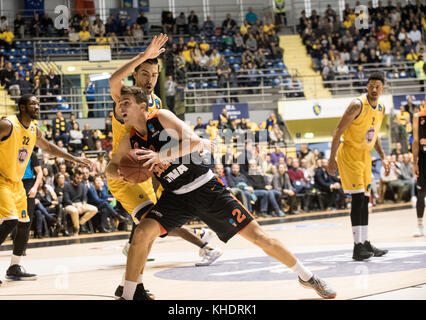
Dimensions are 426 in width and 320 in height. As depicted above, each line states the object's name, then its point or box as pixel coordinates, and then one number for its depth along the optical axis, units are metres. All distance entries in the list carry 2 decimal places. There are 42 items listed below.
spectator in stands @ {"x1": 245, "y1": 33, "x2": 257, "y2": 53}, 20.78
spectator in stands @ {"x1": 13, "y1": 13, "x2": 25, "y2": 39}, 18.92
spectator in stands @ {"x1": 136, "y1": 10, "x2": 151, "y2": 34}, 20.28
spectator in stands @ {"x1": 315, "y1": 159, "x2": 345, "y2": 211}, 14.73
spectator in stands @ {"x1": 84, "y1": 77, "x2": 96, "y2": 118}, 16.84
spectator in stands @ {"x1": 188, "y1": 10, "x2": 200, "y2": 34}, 21.16
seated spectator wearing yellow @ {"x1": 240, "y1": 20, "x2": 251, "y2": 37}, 21.36
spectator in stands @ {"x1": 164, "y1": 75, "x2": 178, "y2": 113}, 17.19
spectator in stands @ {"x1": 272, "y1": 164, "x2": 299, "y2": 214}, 14.11
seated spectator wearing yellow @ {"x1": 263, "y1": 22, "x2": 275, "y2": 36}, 21.42
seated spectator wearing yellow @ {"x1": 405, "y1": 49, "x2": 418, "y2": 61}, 20.42
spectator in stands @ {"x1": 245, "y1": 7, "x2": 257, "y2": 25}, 22.05
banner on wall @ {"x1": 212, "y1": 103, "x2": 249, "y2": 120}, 16.69
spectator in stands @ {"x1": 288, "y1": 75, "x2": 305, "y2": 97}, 18.97
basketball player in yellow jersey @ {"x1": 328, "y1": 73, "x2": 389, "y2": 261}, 6.31
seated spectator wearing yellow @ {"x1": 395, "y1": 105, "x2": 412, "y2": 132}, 17.78
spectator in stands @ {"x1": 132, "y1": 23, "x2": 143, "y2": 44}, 19.60
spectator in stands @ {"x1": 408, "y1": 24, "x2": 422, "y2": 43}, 21.33
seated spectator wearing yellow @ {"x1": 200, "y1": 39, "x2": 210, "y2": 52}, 20.11
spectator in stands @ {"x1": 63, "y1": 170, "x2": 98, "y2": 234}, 11.70
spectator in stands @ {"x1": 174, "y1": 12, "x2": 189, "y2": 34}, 20.96
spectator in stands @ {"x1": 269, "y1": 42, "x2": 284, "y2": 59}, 20.62
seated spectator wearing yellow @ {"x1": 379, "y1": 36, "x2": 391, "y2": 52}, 21.04
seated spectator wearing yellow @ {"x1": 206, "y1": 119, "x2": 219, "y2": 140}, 15.05
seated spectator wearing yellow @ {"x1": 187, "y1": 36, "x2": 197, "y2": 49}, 19.81
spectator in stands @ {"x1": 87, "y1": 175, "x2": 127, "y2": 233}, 12.05
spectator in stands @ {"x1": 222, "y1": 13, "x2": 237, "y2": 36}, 21.59
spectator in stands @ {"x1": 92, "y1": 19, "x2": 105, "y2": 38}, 18.95
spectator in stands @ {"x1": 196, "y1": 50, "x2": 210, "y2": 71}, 19.26
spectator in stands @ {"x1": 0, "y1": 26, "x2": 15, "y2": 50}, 18.41
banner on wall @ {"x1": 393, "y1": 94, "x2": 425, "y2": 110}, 18.53
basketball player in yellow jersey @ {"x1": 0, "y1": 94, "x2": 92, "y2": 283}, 5.89
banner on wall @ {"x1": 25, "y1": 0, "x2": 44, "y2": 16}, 20.00
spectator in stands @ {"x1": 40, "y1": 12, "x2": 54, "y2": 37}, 18.78
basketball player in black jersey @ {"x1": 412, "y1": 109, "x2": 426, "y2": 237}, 8.02
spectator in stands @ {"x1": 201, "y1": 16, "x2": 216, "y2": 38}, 21.39
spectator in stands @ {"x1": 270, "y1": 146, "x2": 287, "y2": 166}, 14.93
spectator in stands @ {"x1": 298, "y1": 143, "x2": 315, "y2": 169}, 15.47
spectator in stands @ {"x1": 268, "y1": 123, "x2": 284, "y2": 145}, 16.20
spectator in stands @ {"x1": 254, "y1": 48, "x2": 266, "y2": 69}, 19.94
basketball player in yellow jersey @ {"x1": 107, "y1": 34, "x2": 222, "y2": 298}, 4.71
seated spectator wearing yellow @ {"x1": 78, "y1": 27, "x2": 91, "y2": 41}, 18.50
